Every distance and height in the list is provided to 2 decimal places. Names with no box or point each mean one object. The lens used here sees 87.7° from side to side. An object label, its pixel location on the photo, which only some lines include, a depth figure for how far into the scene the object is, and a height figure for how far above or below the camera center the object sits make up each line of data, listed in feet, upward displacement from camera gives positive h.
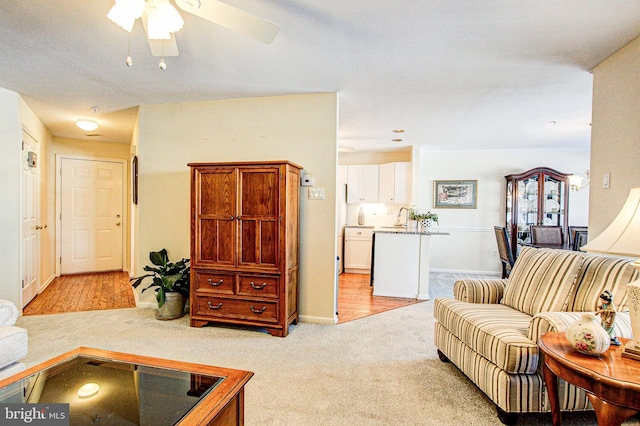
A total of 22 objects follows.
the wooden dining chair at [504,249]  13.99 -1.70
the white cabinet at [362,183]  20.98 +1.59
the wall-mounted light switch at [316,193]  11.31 +0.47
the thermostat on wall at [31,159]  12.99 +1.81
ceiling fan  4.90 +2.98
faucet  20.18 -0.62
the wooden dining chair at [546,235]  16.57 -1.22
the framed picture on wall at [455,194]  20.58 +0.96
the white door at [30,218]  12.50 -0.57
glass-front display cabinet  18.49 +0.48
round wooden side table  3.95 -2.06
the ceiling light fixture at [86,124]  14.10 +3.44
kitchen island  14.60 -2.46
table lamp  4.41 -0.41
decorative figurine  4.81 -1.47
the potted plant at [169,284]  11.09 -2.66
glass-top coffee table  4.01 -2.52
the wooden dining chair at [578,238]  15.35 -1.30
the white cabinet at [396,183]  20.38 +1.57
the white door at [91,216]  18.45 -0.66
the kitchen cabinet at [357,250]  20.38 -2.55
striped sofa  5.69 -2.25
